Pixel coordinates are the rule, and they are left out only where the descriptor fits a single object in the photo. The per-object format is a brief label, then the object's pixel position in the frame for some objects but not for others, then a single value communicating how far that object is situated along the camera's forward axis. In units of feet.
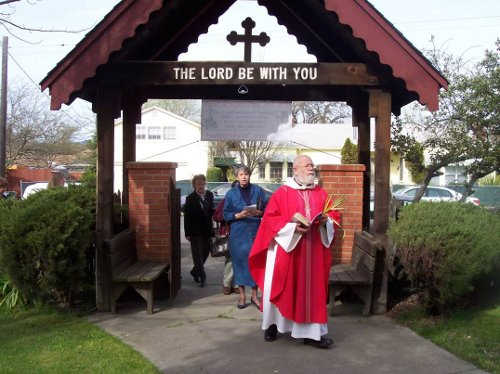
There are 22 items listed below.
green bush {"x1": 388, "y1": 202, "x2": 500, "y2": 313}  19.53
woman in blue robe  24.54
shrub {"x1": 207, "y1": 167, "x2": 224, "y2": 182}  127.75
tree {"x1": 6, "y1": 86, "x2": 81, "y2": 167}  105.91
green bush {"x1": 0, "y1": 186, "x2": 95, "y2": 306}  21.71
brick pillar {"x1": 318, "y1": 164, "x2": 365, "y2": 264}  26.20
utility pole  69.00
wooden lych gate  21.02
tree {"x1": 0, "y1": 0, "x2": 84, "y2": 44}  23.77
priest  18.52
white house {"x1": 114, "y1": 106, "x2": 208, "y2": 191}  139.74
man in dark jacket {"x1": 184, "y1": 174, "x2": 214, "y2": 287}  30.25
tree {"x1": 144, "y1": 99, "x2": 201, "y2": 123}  196.95
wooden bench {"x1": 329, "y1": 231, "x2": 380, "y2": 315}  22.21
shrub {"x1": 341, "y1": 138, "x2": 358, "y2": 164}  103.09
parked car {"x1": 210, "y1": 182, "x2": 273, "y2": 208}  87.45
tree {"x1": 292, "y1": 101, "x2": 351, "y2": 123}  173.78
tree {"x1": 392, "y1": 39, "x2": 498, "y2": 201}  41.22
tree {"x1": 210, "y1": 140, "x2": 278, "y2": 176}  125.67
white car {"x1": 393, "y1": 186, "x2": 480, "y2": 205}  82.43
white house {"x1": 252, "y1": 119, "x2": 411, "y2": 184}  137.80
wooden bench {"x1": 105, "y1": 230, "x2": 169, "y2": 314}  22.58
